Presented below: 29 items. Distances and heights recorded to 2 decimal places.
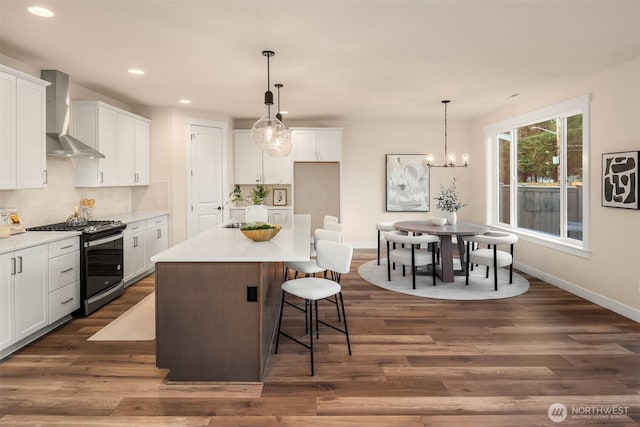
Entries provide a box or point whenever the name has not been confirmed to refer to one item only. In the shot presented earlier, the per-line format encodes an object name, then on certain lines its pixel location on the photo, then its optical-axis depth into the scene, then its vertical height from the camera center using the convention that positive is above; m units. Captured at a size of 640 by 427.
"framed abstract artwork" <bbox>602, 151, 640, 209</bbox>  3.80 +0.29
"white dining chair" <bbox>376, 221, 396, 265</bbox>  6.01 -0.31
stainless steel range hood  4.21 +1.01
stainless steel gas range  3.93 -0.59
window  4.83 +0.50
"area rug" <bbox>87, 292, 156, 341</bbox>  3.42 -1.15
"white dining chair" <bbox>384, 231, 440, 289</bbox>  4.96 -0.63
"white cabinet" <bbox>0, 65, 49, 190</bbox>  3.33 +0.74
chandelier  5.69 +0.74
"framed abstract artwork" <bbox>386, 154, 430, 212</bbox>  7.74 +0.50
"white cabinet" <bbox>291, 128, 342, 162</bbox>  7.29 +1.23
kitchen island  2.56 -0.74
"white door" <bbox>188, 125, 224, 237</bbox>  6.54 +0.53
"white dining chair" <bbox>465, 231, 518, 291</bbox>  4.89 -0.64
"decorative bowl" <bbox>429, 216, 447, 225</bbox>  5.52 -0.20
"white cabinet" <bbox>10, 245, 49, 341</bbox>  3.06 -0.68
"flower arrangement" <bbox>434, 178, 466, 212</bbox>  5.39 +0.06
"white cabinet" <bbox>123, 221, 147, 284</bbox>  4.90 -0.56
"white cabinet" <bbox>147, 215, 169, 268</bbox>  5.55 -0.42
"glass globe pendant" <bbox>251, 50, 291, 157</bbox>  3.74 +0.75
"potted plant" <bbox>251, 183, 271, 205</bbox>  3.83 +0.13
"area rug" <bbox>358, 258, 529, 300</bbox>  4.68 -1.05
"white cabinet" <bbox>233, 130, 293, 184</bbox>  7.31 +0.83
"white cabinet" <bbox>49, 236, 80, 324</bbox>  3.49 -0.67
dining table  4.95 -0.35
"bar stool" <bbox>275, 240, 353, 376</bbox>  2.82 -0.48
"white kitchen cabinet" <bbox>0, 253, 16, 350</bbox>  2.91 -0.74
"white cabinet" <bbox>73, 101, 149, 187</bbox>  4.79 +0.90
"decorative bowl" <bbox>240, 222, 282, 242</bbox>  3.11 -0.20
